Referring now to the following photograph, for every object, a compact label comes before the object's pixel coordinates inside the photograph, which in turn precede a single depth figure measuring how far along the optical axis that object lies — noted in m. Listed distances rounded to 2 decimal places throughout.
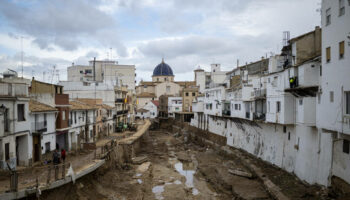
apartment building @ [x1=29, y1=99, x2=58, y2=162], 25.45
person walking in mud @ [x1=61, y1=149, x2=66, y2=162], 26.44
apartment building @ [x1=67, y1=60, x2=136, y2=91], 71.75
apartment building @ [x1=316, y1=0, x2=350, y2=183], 17.36
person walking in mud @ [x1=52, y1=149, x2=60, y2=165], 23.88
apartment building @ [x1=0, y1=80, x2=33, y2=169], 20.89
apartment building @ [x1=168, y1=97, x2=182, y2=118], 88.94
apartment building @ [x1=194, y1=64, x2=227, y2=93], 81.62
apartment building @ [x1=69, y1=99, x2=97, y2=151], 34.78
